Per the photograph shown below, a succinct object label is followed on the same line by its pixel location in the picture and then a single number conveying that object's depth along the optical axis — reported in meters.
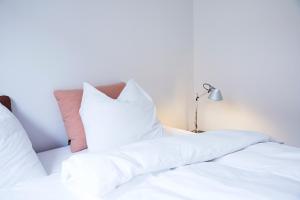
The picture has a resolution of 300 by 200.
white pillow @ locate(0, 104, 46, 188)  1.20
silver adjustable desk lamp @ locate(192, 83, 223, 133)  2.30
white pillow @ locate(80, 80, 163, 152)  1.55
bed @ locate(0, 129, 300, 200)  0.95
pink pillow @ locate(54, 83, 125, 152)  1.67
